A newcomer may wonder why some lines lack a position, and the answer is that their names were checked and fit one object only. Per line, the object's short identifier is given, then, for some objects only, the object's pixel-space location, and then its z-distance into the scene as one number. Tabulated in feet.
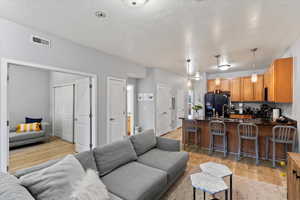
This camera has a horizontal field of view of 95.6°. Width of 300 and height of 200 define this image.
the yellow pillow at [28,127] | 14.80
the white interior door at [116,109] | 12.88
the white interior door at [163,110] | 18.10
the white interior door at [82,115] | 11.95
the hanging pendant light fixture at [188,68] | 14.51
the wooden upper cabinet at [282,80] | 10.21
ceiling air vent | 8.28
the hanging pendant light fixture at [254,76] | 11.66
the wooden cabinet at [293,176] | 4.74
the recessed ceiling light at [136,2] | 5.74
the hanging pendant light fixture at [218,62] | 13.33
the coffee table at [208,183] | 5.03
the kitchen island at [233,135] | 10.65
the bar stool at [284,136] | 9.43
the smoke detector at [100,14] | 6.70
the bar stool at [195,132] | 13.21
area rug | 6.70
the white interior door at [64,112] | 16.75
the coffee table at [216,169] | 6.01
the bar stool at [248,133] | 10.44
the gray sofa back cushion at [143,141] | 8.25
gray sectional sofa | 4.52
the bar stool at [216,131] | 11.70
